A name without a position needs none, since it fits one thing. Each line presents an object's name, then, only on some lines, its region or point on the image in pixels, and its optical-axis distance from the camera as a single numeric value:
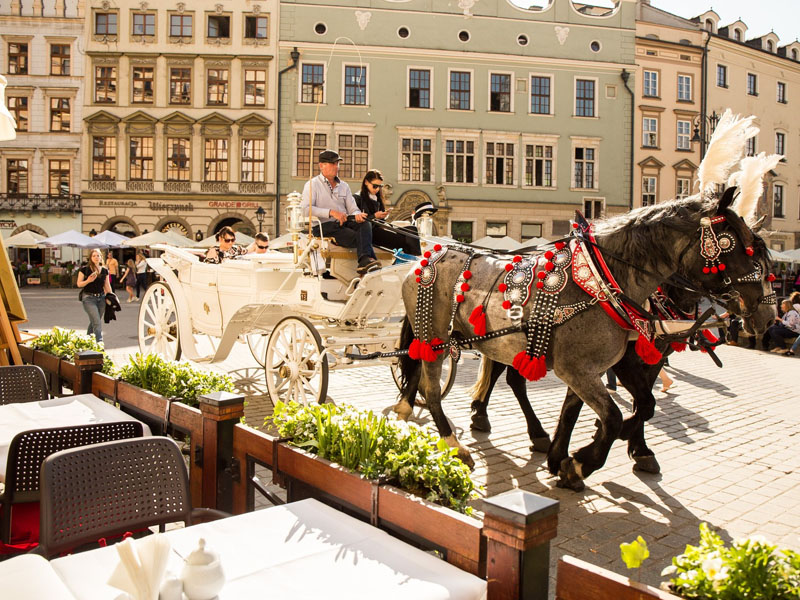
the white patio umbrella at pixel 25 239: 28.23
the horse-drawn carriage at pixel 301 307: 6.74
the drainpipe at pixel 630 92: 33.88
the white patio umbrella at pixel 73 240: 26.09
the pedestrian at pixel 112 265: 15.16
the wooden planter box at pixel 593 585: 1.77
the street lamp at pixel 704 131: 33.14
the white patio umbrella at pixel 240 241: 26.71
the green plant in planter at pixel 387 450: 2.67
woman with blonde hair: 11.40
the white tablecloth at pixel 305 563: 2.03
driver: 6.83
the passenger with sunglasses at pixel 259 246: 10.27
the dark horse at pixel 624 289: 4.53
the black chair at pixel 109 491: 2.54
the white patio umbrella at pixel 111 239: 26.66
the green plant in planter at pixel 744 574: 1.70
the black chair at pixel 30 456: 3.01
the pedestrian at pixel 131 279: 24.48
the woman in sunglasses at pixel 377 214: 7.23
